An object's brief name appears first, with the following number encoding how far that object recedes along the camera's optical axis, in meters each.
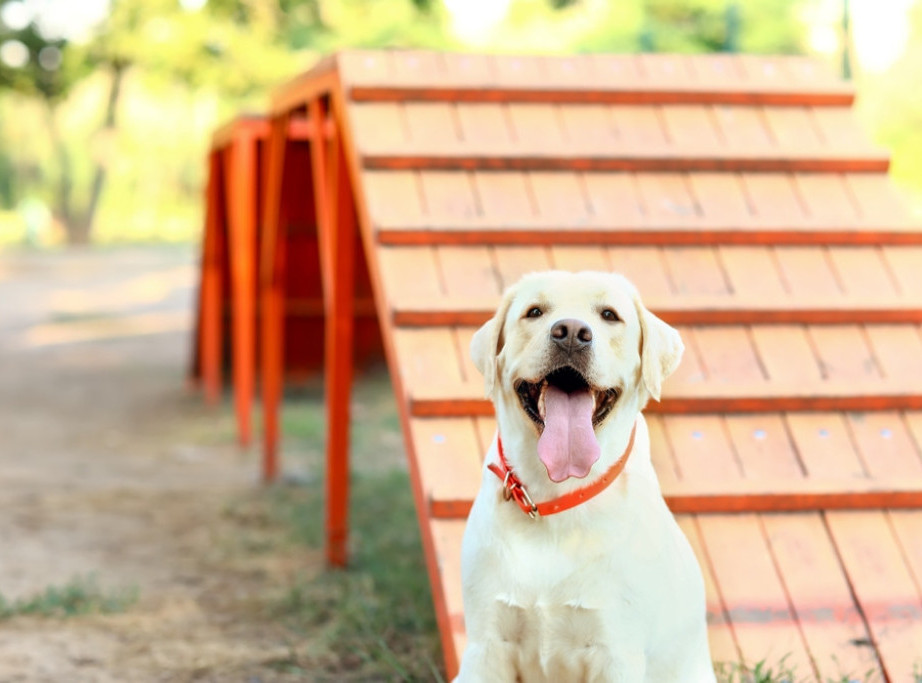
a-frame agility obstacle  3.73
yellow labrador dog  2.54
